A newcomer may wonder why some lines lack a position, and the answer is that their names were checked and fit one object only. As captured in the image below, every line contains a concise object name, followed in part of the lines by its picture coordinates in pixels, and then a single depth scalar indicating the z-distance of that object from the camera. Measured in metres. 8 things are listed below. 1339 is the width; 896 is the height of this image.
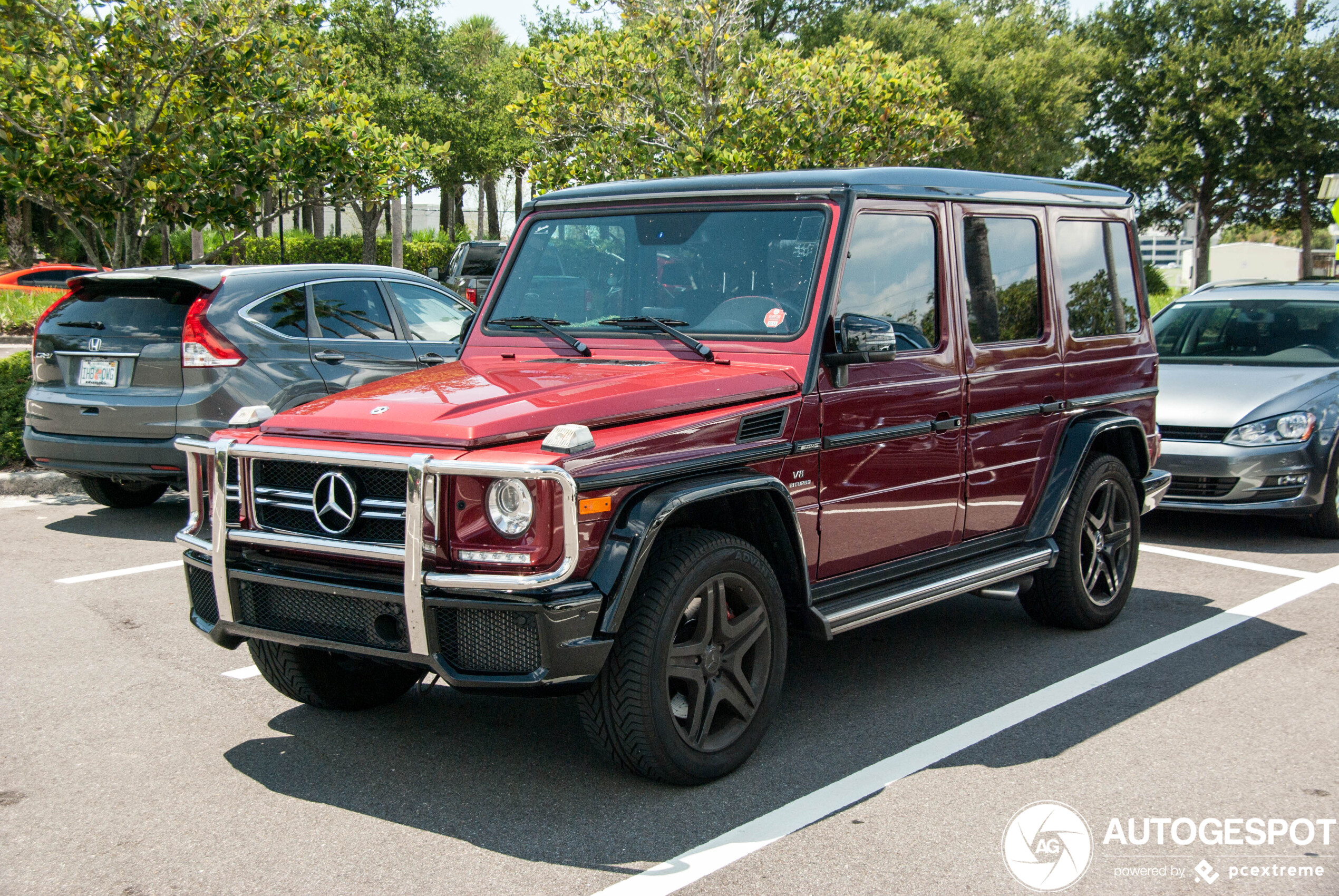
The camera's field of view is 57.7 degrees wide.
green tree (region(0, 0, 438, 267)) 10.12
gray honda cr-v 7.64
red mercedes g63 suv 3.54
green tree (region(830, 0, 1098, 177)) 39.09
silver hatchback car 8.15
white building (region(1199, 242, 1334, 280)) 84.25
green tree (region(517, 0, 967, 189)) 17.64
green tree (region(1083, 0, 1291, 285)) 36.66
